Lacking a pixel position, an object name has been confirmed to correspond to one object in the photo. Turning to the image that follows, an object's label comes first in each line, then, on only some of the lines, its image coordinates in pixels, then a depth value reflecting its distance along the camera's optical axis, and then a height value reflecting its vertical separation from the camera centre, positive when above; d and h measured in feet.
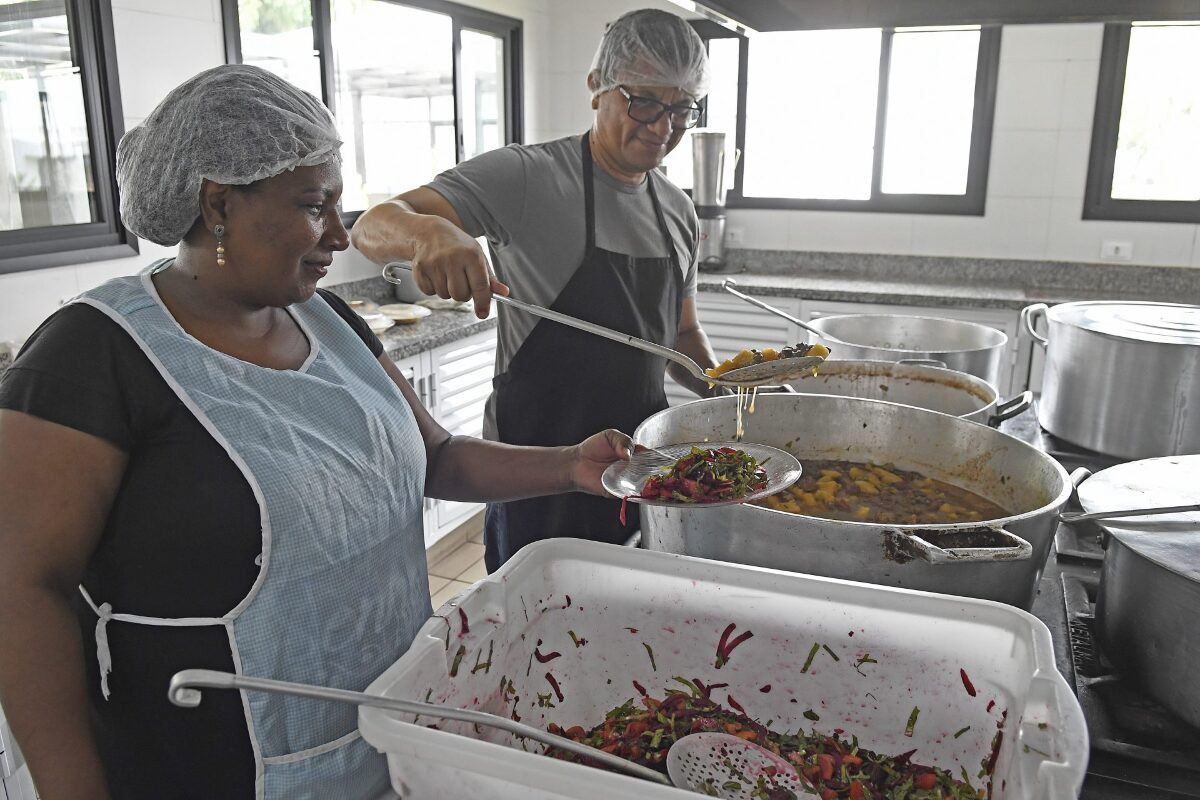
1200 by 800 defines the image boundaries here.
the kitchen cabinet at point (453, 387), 10.94 -2.47
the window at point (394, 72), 10.57 +1.74
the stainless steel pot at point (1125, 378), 6.06 -1.24
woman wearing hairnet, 3.05 -1.09
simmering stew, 4.99 -1.75
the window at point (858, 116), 13.96 +1.42
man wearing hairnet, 6.11 -0.33
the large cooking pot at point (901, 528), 3.56 -1.45
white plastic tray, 2.60 -1.65
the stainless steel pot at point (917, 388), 6.03 -1.36
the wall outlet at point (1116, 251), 13.35 -0.70
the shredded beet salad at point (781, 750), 3.19 -2.08
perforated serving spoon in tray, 3.04 -1.98
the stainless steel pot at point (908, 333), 7.83 -1.19
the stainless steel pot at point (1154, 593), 3.24 -1.49
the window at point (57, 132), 7.68 +0.58
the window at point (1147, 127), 12.83 +1.14
